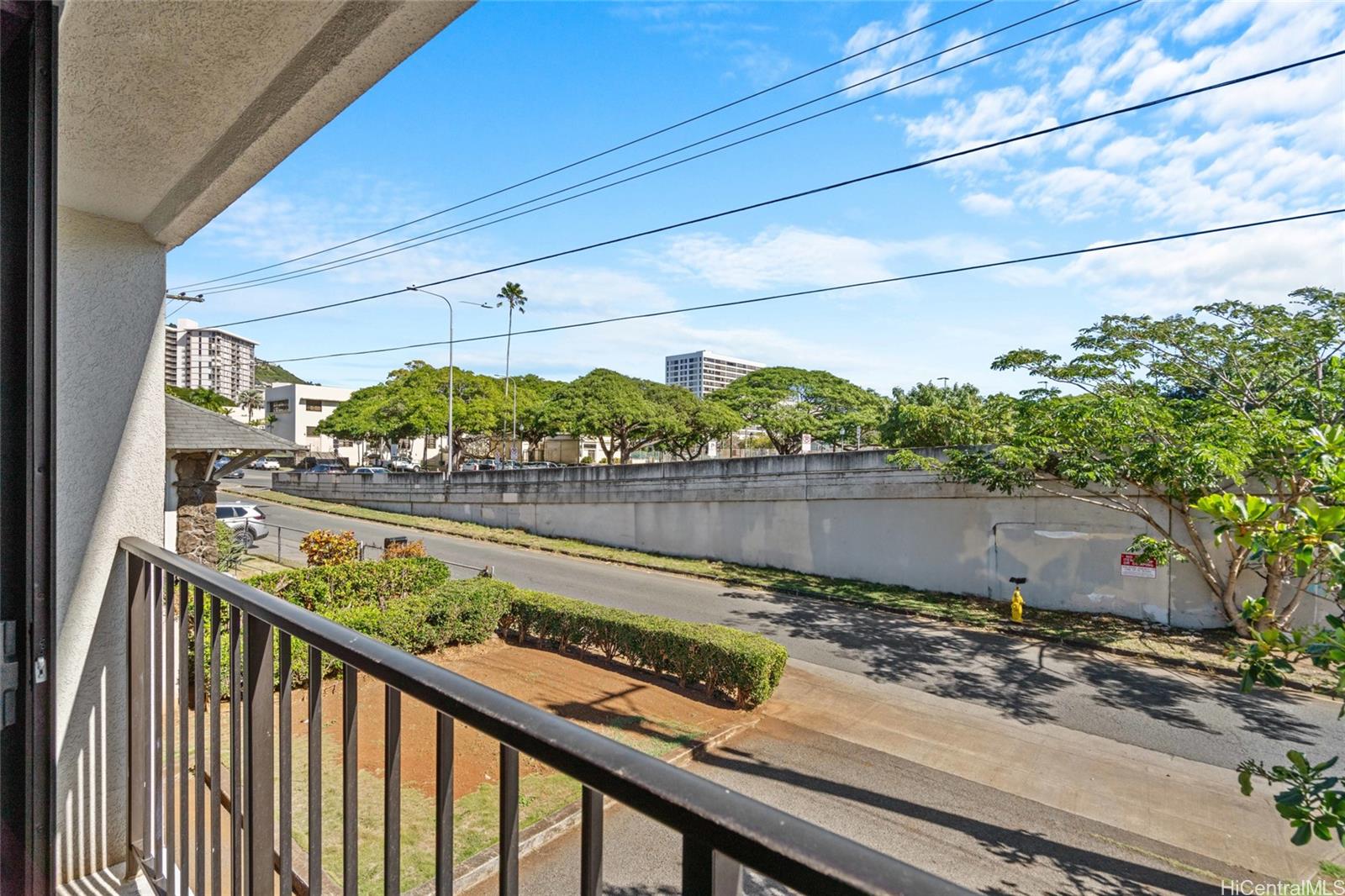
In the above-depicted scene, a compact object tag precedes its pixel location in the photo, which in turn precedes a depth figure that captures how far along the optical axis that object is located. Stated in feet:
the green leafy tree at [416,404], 95.30
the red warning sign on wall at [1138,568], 34.06
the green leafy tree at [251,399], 177.49
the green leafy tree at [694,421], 92.73
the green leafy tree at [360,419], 103.81
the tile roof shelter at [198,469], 29.58
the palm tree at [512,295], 119.03
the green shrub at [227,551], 35.45
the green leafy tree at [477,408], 97.04
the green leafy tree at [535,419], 88.89
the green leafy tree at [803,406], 86.12
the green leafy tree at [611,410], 85.76
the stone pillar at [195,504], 30.45
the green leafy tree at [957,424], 39.83
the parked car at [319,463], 129.70
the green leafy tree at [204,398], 106.31
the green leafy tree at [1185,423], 26.37
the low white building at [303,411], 167.32
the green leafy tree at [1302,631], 5.08
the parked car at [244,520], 53.64
